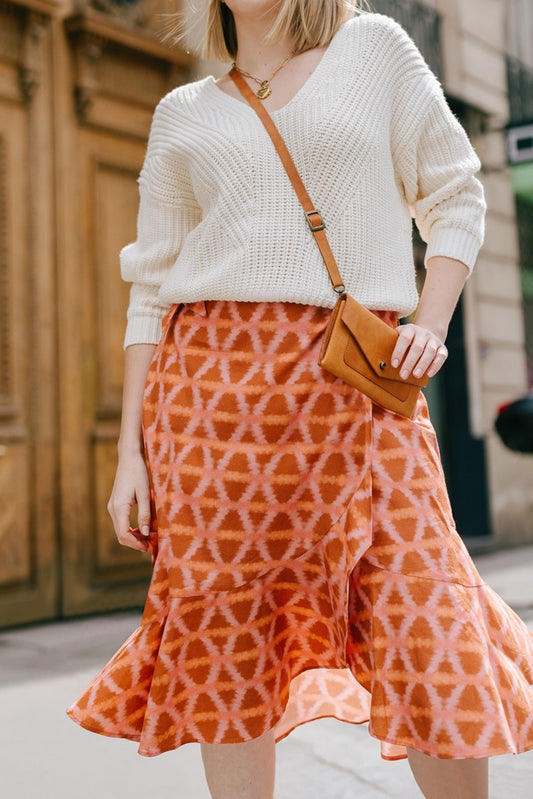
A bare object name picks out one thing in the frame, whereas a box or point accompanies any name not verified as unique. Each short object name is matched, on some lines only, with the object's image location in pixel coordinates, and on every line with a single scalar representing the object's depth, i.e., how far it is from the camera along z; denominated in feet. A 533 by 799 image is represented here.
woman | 4.35
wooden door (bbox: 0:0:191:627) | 13.60
